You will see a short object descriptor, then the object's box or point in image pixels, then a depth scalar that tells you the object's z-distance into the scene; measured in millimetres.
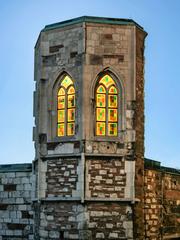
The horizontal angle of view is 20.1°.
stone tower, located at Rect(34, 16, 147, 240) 15195
